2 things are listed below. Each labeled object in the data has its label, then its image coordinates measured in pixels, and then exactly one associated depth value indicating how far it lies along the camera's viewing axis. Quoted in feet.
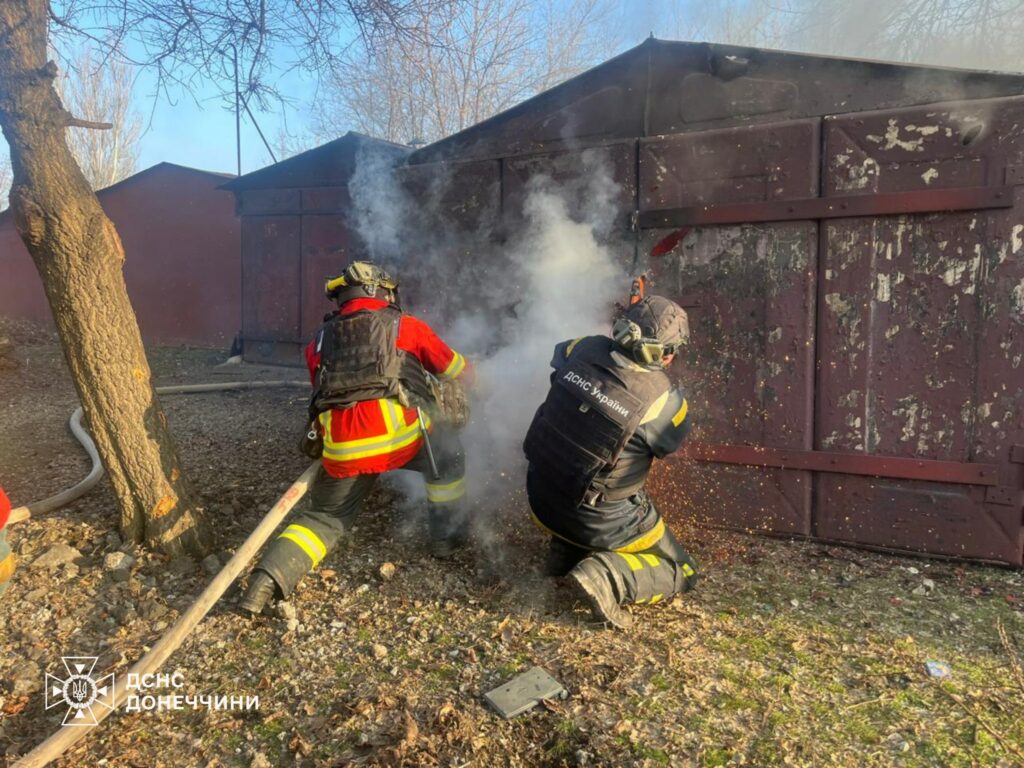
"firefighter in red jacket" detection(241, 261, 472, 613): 11.78
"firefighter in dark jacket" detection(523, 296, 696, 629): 10.55
